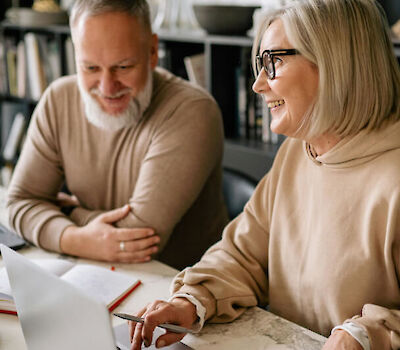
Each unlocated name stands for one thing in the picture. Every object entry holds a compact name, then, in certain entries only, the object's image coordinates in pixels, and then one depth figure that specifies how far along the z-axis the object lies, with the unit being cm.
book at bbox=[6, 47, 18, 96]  362
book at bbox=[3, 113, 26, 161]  364
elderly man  169
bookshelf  249
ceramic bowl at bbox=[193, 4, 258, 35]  237
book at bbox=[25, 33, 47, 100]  343
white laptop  79
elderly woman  117
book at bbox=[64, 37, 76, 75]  328
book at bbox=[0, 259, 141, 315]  133
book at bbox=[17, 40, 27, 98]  353
